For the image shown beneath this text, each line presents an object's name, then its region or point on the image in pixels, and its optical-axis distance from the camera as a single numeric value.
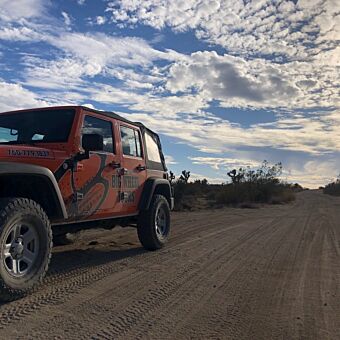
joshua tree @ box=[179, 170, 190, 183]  31.11
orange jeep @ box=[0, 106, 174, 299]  4.97
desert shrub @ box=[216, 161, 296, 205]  33.38
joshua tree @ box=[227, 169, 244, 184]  39.58
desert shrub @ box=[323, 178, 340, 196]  72.11
